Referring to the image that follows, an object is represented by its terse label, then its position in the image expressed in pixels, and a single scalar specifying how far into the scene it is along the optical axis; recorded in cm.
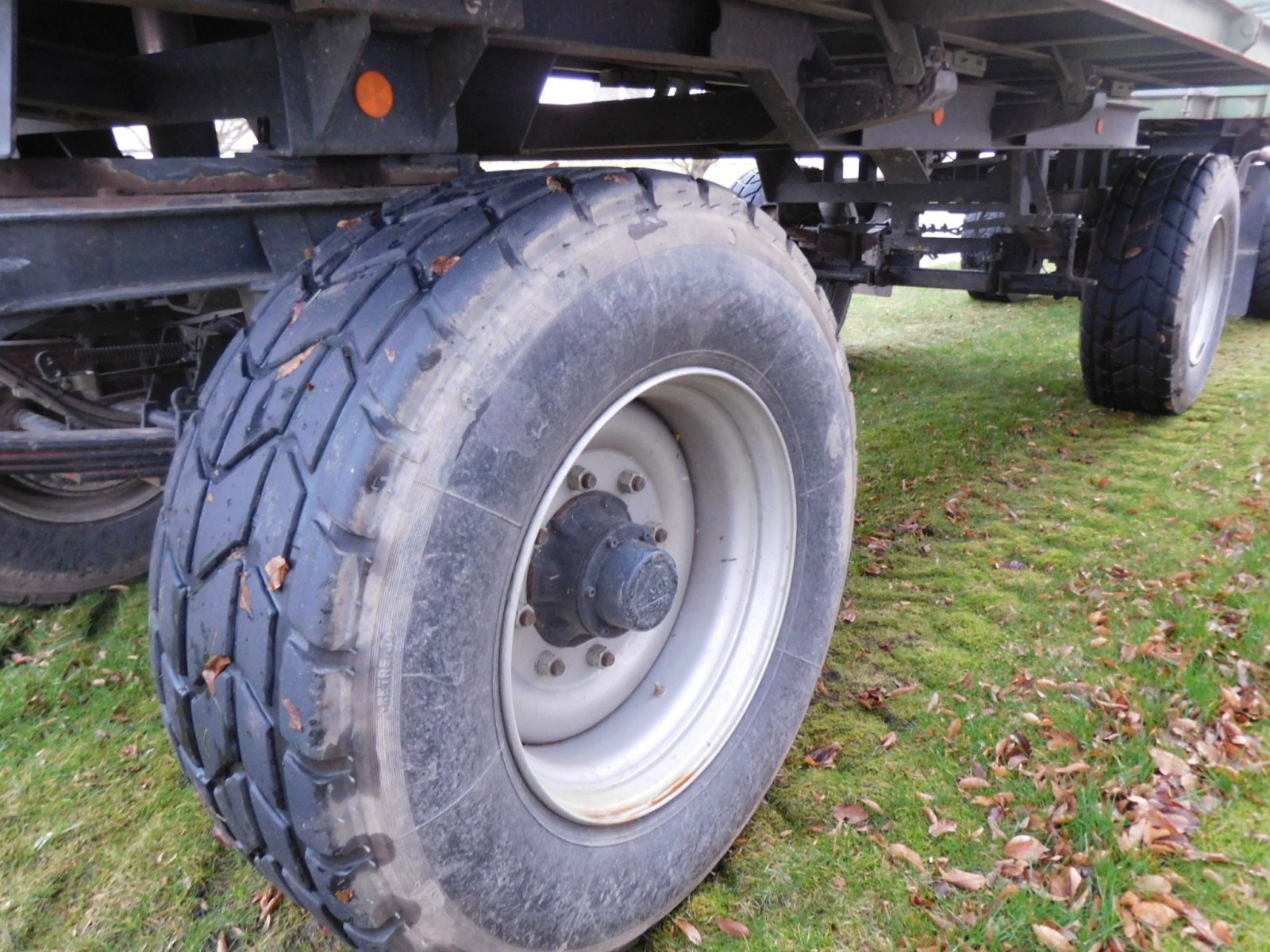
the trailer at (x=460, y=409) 125
